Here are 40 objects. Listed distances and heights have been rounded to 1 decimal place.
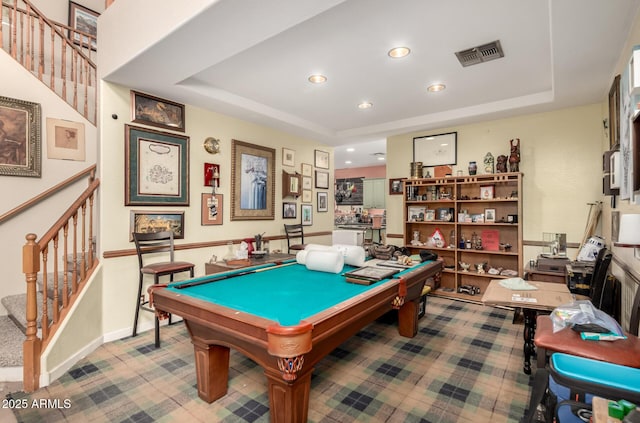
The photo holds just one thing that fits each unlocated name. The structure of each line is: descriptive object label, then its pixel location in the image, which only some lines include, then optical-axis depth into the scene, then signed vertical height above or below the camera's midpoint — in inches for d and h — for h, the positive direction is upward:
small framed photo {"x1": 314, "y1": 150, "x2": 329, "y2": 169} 230.7 +38.8
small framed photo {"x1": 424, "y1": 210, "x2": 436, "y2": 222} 198.8 -3.1
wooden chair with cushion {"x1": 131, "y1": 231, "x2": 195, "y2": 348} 121.8 -22.3
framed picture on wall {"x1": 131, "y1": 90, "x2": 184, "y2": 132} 130.9 +43.6
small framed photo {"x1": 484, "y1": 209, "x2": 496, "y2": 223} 179.3 -2.8
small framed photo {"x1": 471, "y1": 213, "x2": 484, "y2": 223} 181.2 -4.6
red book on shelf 180.4 -17.2
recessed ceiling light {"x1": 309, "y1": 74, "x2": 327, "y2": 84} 131.5 +56.5
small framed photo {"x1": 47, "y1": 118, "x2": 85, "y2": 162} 135.0 +31.6
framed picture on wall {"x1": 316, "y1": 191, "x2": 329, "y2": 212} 233.9 +6.4
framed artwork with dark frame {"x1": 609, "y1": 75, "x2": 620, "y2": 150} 104.9 +35.5
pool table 57.6 -22.4
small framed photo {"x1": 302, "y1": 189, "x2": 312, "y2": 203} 218.7 +10.2
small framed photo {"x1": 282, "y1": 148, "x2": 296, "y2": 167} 202.7 +35.1
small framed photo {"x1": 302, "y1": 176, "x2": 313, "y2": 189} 218.8 +20.1
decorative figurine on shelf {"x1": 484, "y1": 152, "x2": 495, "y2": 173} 176.9 +26.7
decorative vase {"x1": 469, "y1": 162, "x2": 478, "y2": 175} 183.0 +24.8
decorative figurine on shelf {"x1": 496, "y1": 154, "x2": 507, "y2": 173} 173.0 +26.2
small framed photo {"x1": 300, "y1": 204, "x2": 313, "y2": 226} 218.7 -2.6
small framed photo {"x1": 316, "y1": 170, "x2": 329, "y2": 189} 232.4 +23.5
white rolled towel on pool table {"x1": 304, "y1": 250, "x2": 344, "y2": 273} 104.5 -17.3
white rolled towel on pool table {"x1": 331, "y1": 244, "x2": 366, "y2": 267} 115.2 -16.6
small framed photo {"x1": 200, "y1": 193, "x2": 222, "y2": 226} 156.8 +0.5
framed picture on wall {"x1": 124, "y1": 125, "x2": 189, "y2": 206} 129.3 +18.9
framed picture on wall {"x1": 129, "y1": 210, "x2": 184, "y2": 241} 130.9 -5.0
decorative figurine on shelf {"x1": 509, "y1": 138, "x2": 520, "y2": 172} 167.5 +28.6
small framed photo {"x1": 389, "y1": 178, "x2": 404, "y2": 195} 217.8 +17.1
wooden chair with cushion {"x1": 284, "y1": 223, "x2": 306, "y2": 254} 196.5 -16.2
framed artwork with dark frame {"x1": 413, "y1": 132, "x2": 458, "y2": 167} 195.3 +39.5
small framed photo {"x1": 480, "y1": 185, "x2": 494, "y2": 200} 178.1 +10.4
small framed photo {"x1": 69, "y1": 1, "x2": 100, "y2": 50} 179.1 +114.0
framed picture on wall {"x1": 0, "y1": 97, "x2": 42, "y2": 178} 122.0 +29.3
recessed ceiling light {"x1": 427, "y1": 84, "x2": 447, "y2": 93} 140.4 +56.2
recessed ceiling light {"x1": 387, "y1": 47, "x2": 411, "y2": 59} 108.3 +56.0
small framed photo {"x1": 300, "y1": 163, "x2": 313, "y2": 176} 217.8 +29.3
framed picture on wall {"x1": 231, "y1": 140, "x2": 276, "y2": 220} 171.5 +16.9
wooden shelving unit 174.4 -9.1
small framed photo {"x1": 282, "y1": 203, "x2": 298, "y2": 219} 204.4 +0.2
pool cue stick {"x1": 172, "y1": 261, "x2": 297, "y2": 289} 87.9 -21.1
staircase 90.1 -8.4
